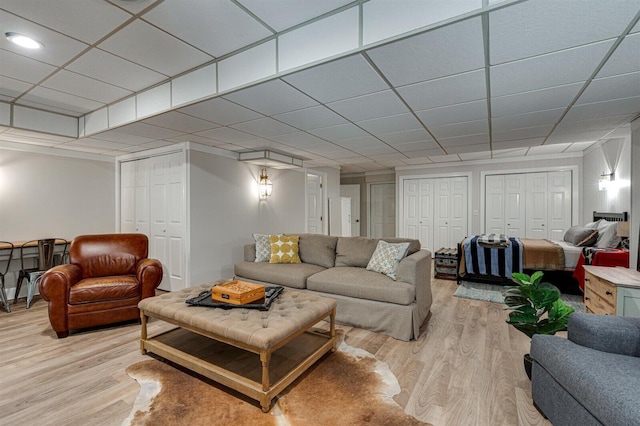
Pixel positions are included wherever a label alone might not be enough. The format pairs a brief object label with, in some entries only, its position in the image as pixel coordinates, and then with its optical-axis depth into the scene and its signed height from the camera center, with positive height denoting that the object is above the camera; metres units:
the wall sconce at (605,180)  4.33 +0.49
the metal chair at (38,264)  3.85 -0.72
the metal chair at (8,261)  3.62 -0.68
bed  4.12 -0.65
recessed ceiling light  2.01 +1.18
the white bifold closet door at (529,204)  5.96 +0.17
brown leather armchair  2.90 -0.75
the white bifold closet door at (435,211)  6.95 +0.02
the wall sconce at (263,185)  5.57 +0.49
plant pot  2.13 -1.10
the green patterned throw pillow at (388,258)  3.33 -0.53
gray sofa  2.92 -0.78
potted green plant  1.98 -0.65
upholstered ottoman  1.92 -0.97
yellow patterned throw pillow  4.16 -0.53
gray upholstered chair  1.25 -0.76
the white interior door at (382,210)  8.52 +0.05
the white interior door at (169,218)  4.46 -0.11
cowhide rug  1.75 -1.22
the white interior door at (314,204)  6.91 +0.17
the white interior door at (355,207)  8.82 +0.12
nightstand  2.43 -0.69
